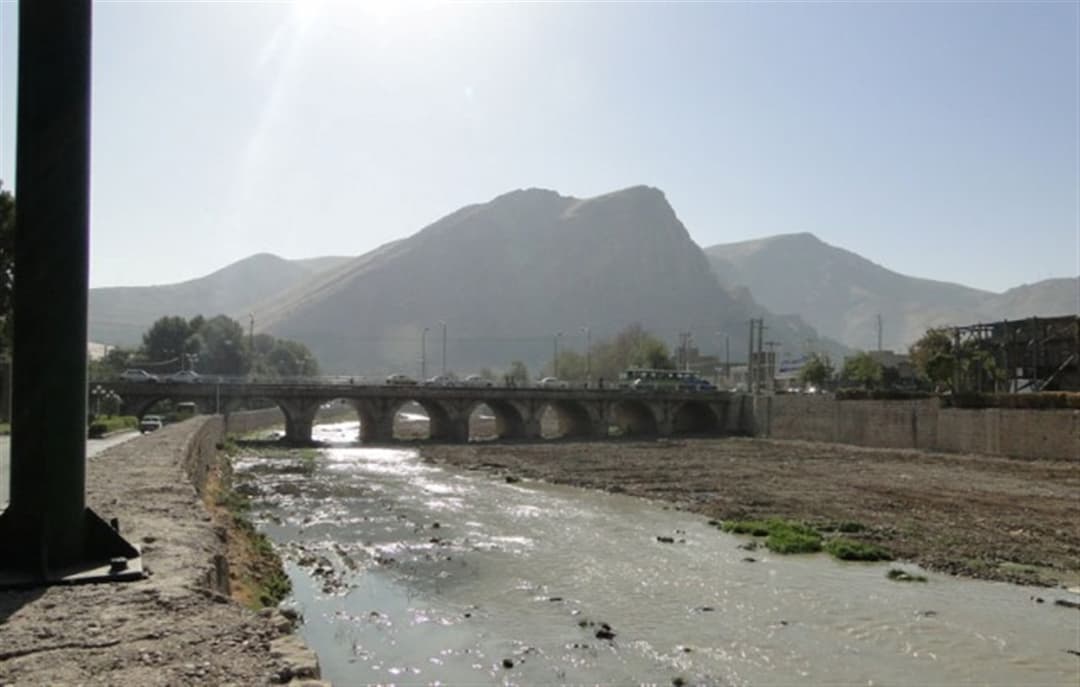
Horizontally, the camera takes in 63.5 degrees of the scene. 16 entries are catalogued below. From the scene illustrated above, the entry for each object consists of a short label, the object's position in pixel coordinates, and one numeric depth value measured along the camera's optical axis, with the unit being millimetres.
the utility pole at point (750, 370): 98938
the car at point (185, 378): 74875
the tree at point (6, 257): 46875
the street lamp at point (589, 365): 136688
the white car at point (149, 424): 54628
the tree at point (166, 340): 114688
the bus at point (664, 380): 94812
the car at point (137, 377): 73000
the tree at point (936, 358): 70062
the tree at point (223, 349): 119938
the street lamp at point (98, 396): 61659
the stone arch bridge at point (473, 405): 73750
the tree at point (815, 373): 99712
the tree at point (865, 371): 91688
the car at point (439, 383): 81562
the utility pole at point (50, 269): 7617
